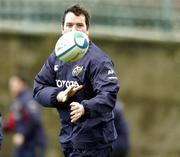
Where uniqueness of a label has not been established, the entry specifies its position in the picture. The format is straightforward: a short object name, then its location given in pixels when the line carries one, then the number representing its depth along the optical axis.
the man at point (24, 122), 29.91
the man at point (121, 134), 28.27
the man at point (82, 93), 16.12
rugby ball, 15.98
